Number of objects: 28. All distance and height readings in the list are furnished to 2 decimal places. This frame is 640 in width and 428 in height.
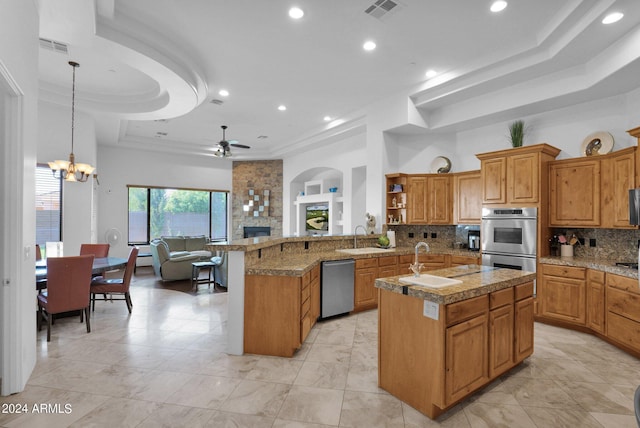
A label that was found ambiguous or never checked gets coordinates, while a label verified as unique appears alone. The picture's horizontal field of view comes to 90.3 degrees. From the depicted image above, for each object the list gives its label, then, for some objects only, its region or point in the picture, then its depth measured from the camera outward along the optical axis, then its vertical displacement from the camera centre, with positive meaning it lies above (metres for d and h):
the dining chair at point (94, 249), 5.37 -0.59
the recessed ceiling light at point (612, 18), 3.09 +1.97
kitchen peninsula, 3.26 -0.91
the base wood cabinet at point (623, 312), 3.25 -1.01
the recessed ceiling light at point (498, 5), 3.20 +2.15
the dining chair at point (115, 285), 4.46 -1.00
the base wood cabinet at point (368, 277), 4.69 -0.93
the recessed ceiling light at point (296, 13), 3.32 +2.15
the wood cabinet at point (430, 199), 5.72 +0.31
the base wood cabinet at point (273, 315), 3.26 -1.03
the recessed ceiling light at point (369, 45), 3.94 +2.15
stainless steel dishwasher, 4.30 -1.00
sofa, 6.97 -1.04
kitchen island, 2.22 -0.93
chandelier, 4.68 +0.71
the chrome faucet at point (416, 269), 2.73 -0.46
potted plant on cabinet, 4.84 +1.27
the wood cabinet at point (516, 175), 4.39 +0.61
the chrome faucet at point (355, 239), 5.35 -0.41
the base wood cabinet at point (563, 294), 3.97 -1.00
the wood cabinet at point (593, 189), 3.81 +0.36
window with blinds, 5.56 +0.12
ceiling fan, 6.70 +1.45
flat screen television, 8.81 -0.08
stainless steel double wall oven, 4.40 -0.31
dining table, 3.82 -0.71
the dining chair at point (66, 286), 3.64 -0.85
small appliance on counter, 5.48 -0.42
